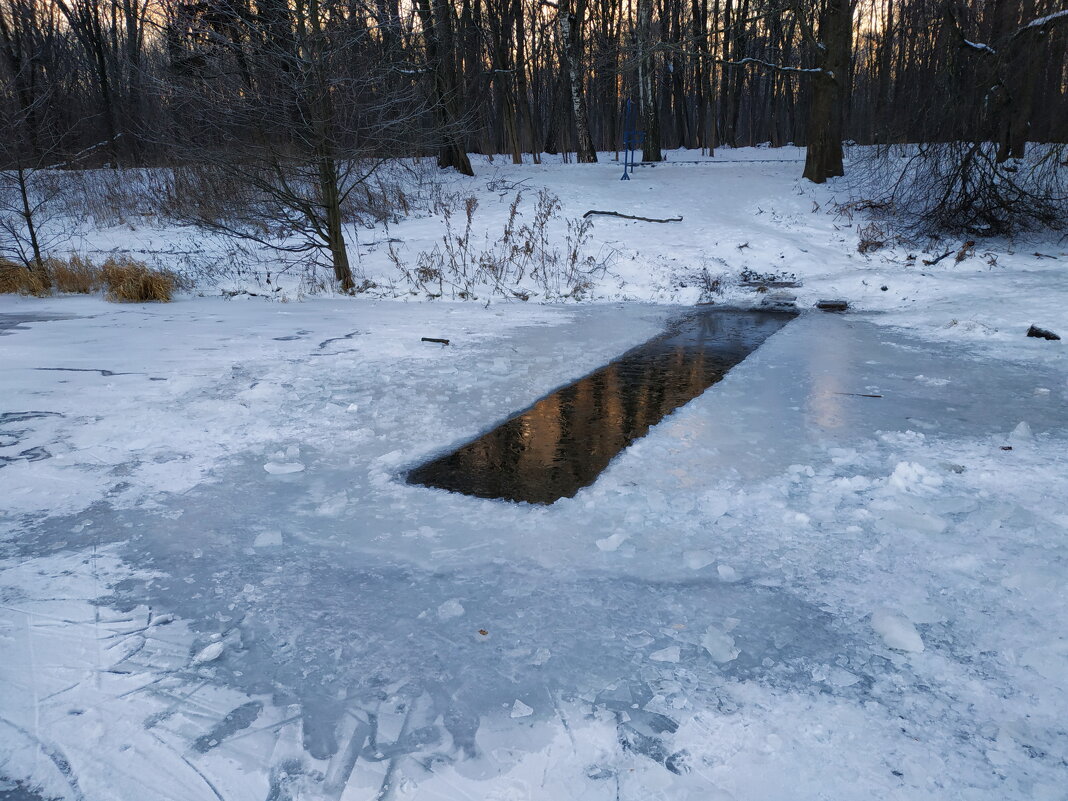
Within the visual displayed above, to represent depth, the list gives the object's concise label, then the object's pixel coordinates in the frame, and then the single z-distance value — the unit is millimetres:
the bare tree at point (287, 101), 7656
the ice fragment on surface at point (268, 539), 2824
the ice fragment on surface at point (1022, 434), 3708
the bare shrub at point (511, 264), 9484
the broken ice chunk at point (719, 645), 2096
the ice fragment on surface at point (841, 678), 1980
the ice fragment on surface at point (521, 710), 1881
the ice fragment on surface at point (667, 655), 2092
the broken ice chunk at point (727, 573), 2529
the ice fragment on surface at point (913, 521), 2803
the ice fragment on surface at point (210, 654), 2107
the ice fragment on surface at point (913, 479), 3158
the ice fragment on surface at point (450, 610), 2336
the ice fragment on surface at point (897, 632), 2115
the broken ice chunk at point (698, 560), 2610
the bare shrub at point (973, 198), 10375
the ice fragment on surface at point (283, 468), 3568
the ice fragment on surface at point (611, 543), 2758
